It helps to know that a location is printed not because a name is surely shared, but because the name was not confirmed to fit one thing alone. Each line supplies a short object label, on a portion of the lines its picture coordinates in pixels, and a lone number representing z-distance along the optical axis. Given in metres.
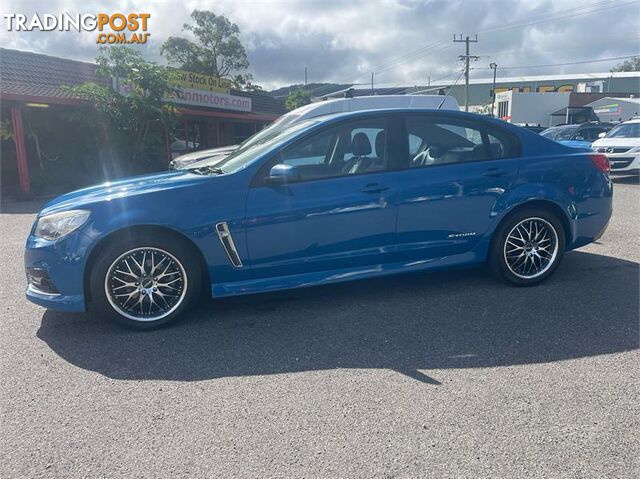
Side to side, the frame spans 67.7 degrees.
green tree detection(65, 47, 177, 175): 13.84
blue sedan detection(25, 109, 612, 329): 3.54
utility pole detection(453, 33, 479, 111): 48.88
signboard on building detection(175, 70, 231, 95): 19.65
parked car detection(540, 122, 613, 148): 16.86
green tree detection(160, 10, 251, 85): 41.66
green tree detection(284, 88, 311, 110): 41.72
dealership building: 12.49
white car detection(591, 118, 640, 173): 12.56
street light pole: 46.22
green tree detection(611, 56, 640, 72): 99.18
